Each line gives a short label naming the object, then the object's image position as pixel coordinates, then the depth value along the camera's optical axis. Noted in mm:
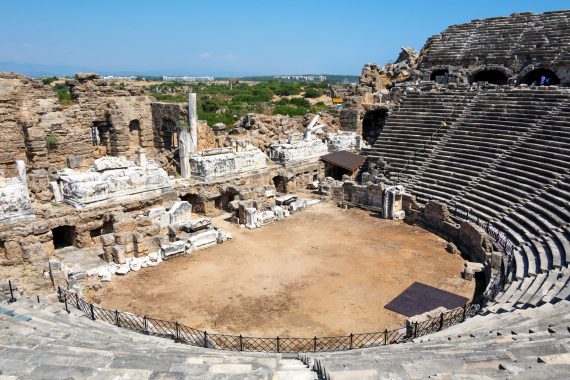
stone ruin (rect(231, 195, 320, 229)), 19594
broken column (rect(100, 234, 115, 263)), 15898
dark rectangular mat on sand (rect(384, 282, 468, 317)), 13047
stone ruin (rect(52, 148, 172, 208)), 17219
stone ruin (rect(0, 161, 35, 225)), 15500
